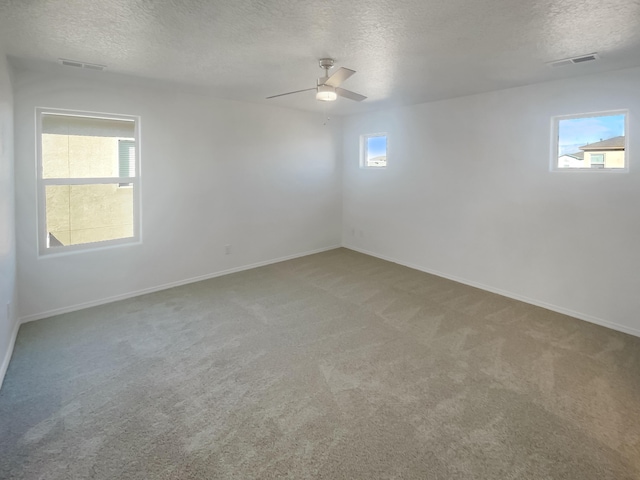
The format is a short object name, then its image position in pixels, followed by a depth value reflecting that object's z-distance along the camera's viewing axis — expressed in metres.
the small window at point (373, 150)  5.71
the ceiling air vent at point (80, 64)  2.99
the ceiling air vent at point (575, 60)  2.81
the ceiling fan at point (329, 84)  2.80
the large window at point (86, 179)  3.51
